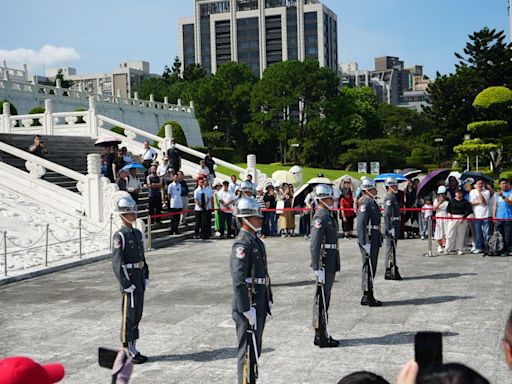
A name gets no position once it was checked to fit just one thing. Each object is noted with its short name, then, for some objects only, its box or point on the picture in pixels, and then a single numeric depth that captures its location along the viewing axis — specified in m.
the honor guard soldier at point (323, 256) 8.33
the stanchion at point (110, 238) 17.86
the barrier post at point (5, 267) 13.63
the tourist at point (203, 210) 20.23
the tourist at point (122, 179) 19.92
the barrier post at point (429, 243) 15.94
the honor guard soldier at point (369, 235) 10.43
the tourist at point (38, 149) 22.70
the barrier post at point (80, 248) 16.05
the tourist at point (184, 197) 20.72
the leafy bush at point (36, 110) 35.31
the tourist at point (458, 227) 16.19
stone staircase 20.19
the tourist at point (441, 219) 16.47
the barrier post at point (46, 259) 14.69
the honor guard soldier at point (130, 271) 7.96
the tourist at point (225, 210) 20.42
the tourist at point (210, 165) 24.41
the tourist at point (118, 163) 21.33
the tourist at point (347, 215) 20.21
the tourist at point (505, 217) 15.45
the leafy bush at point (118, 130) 33.47
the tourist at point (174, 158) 23.47
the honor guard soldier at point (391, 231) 12.42
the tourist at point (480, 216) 16.06
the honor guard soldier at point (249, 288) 6.60
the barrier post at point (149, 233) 18.22
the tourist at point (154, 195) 20.19
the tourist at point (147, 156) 24.09
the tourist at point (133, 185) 19.81
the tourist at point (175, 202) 20.33
